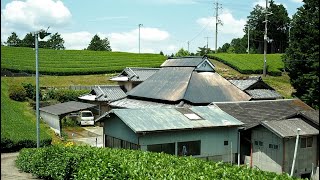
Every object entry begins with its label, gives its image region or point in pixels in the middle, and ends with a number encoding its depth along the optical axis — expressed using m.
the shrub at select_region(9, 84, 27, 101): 33.56
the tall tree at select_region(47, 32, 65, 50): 84.97
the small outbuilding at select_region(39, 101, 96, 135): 25.41
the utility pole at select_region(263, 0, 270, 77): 49.37
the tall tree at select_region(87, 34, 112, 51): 83.62
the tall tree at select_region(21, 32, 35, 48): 73.81
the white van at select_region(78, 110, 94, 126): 30.22
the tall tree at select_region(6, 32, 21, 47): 77.34
